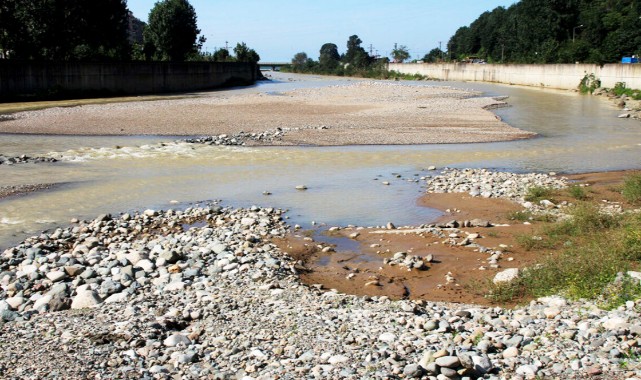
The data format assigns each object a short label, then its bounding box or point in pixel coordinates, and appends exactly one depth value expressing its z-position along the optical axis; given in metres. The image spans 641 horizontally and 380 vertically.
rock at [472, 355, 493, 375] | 6.43
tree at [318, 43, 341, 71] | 161.88
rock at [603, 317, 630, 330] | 6.95
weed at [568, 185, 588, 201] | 15.45
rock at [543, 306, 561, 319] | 7.68
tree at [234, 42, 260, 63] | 113.06
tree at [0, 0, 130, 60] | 55.78
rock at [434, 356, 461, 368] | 6.39
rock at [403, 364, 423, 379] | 6.32
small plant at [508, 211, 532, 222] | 13.45
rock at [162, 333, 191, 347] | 7.39
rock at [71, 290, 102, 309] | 8.93
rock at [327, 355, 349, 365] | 6.72
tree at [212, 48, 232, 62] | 106.49
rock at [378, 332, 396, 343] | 7.18
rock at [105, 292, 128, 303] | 9.04
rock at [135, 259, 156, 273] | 10.25
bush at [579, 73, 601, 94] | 62.09
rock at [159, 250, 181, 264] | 10.51
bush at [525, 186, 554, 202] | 15.27
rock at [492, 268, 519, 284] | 9.46
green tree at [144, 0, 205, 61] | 84.06
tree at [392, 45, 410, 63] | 196.59
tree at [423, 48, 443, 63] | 181.80
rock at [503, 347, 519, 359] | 6.71
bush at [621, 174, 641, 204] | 14.91
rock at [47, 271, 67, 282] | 9.89
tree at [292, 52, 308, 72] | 182.50
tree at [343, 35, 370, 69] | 157.76
